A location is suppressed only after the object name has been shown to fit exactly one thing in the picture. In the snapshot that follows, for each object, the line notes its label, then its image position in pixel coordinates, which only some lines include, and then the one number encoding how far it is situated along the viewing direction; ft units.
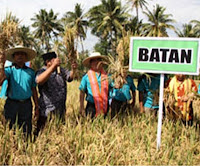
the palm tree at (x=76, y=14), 102.94
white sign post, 8.21
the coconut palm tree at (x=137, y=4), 73.87
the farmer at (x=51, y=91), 9.95
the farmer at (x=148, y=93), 11.43
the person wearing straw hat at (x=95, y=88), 10.77
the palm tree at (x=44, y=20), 117.19
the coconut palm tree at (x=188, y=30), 101.10
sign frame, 8.19
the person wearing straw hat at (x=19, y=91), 9.21
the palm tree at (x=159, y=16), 92.10
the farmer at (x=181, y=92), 10.82
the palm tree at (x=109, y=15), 94.17
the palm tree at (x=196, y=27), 102.04
